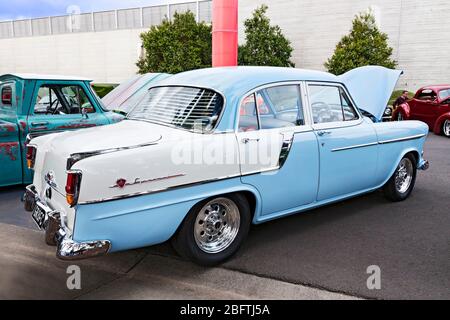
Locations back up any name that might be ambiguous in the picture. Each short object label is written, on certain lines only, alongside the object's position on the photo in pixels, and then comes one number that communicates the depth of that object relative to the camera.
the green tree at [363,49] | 20.52
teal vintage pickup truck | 5.93
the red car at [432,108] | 12.12
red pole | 14.59
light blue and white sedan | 3.03
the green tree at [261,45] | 23.45
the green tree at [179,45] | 24.19
